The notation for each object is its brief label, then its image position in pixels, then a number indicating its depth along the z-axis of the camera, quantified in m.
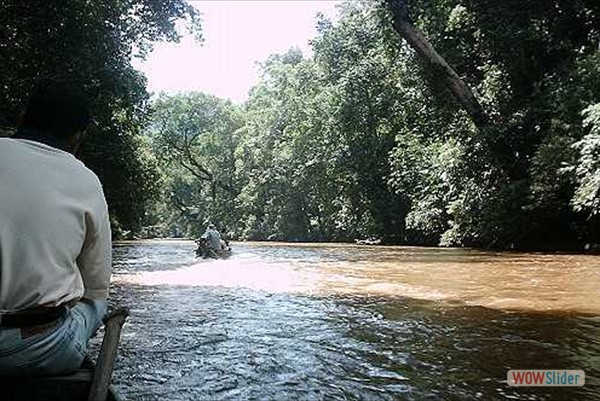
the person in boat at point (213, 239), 17.52
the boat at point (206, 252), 17.42
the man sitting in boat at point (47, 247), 1.78
